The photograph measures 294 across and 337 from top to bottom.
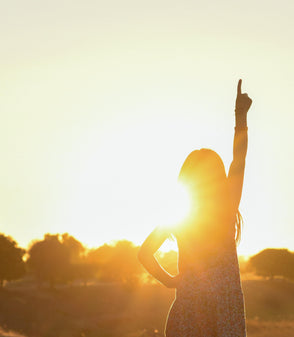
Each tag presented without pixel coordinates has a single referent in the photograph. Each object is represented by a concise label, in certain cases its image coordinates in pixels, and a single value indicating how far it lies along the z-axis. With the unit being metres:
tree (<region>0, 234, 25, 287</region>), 81.50
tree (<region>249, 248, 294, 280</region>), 119.25
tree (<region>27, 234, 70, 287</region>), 94.19
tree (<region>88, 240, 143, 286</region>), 109.56
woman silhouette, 4.34
